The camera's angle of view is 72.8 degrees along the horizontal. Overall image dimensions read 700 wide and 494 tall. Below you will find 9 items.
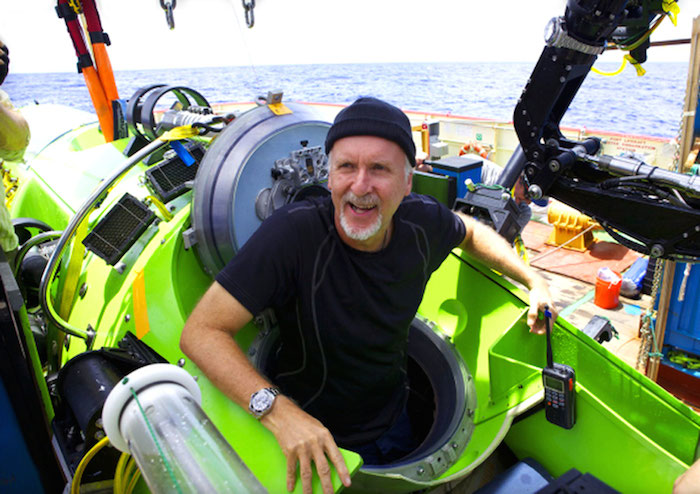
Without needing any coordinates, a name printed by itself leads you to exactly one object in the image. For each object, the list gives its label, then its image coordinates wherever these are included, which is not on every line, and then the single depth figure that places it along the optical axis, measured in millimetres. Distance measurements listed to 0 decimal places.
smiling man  1488
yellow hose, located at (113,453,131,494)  1183
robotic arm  1830
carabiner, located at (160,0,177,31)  2883
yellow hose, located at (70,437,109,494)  1112
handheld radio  1630
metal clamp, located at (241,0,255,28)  2887
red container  4762
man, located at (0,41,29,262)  1893
